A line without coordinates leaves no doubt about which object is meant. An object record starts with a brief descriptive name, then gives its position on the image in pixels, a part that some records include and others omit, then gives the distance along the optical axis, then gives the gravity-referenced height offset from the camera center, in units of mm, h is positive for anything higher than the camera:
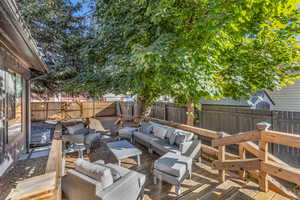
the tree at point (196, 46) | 3193 +1445
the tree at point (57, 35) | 6977 +3249
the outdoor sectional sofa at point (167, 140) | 4422 -1337
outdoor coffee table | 4271 -1457
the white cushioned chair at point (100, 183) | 2277 -1339
